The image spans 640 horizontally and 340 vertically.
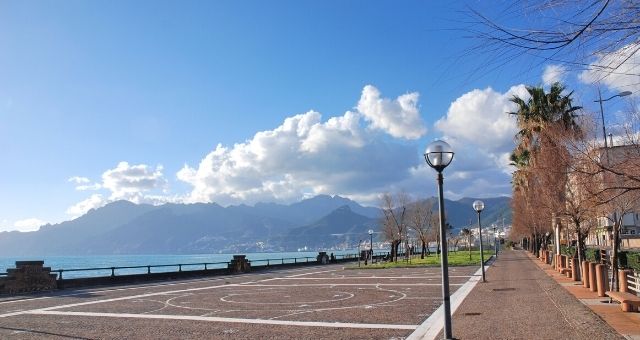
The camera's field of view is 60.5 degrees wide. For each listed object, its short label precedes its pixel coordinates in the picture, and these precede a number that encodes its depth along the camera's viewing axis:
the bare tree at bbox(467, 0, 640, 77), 4.38
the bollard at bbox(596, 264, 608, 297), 16.70
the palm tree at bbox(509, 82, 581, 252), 32.41
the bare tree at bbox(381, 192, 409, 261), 59.22
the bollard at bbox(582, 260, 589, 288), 19.34
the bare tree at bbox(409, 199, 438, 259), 73.41
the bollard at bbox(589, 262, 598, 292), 17.95
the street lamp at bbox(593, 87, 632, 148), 9.35
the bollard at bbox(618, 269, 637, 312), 15.66
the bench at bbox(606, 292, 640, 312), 12.63
